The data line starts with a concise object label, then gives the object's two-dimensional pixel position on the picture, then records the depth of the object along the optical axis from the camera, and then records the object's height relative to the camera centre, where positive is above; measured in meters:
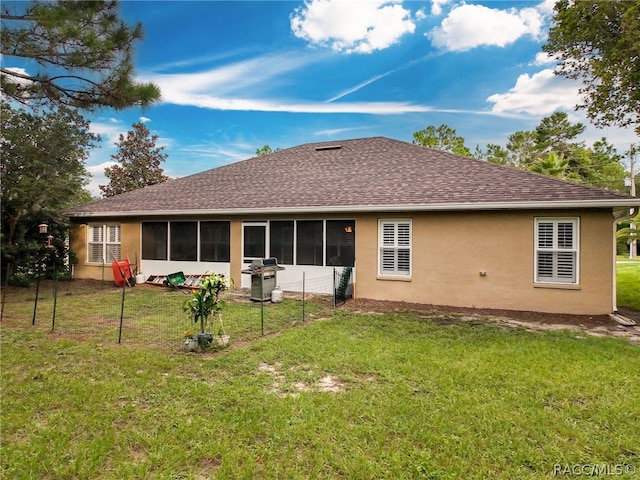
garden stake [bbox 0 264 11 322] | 6.97 -1.49
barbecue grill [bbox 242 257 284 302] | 8.46 -0.96
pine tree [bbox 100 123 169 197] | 30.52 +6.51
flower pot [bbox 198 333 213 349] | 5.04 -1.46
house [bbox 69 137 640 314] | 7.50 +0.25
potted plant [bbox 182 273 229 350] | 5.07 -0.92
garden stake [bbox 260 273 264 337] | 8.28 -1.12
